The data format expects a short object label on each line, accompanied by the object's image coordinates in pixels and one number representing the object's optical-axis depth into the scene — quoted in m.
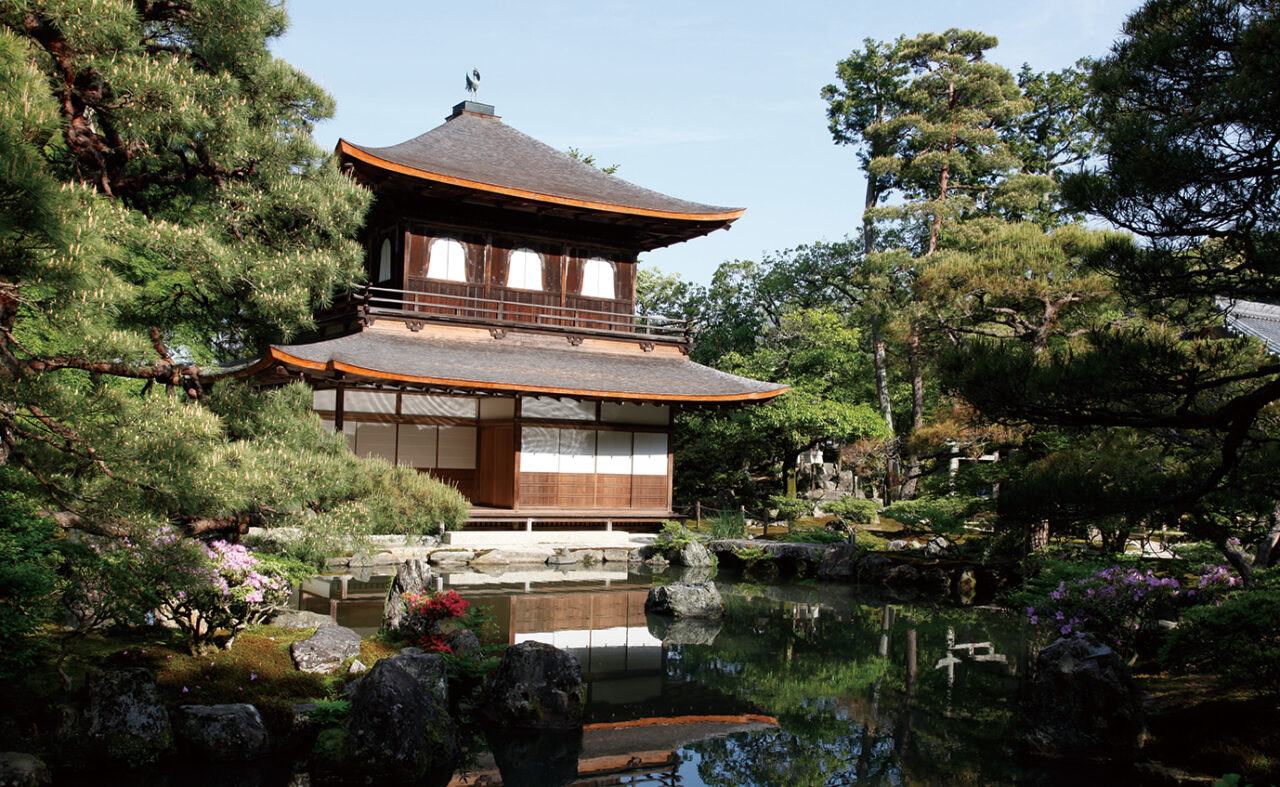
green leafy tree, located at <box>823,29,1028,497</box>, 25.22
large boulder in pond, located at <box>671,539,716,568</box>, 16.80
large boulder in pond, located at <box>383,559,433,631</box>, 8.83
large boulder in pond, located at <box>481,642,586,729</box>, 7.18
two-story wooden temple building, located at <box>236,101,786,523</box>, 17.34
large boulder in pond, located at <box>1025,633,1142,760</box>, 6.71
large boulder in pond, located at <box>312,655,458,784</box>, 5.94
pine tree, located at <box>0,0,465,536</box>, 4.56
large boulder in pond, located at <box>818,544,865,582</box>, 16.14
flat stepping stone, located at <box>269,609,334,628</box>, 8.34
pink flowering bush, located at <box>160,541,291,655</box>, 6.89
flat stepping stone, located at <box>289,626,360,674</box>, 7.41
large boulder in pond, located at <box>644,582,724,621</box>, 11.94
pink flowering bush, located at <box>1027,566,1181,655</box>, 8.09
